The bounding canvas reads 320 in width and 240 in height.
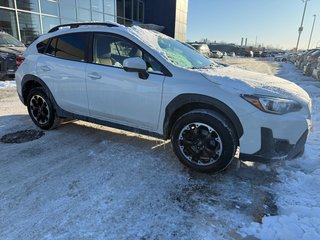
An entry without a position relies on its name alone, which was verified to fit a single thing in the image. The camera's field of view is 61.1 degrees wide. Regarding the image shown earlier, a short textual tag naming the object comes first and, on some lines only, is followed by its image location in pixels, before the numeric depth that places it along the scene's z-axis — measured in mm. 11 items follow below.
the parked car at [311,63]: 13798
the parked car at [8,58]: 9797
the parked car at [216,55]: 40188
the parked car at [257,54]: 61594
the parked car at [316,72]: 12195
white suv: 3148
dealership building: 15461
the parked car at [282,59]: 44622
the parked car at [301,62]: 19884
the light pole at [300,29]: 50656
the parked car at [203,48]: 29809
